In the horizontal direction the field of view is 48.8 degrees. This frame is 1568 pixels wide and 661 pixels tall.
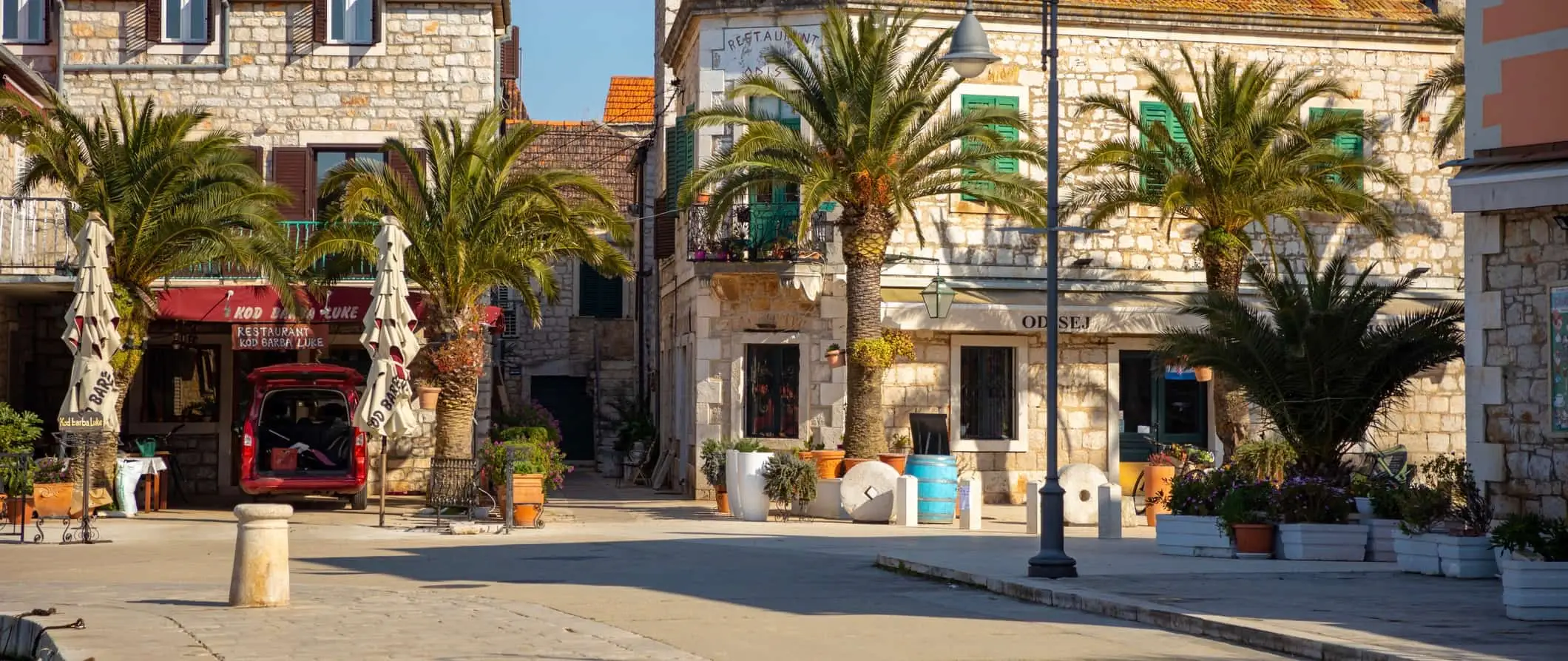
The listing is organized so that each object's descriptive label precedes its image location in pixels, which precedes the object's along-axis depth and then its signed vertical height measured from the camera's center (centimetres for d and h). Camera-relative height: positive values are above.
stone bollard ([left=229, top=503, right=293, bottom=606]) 1228 -122
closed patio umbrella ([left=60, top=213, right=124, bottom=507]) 2094 +74
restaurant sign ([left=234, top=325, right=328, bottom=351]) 2434 +77
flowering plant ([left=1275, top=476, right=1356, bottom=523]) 1666 -101
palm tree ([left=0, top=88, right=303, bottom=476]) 2286 +259
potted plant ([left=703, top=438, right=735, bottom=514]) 2536 -98
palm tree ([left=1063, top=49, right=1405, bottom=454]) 2461 +336
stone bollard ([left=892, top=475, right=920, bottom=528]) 2223 -139
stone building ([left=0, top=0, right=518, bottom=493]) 2670 +494
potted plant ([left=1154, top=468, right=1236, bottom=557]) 1714 -124
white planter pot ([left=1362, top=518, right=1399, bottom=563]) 1653 -136
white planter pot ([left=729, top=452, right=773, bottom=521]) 2356 -127
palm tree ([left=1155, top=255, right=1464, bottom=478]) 1703 +40
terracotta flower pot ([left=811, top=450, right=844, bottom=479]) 2477 -98
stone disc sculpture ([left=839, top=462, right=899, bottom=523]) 2319 -130
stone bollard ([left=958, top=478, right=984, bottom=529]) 2188 -146
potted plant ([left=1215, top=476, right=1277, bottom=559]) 1683 -120
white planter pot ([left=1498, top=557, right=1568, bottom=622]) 1162 -129
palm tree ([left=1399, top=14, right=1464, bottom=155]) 2675 +487
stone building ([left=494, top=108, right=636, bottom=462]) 4066 +133
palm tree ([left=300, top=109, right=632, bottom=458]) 2331 +225
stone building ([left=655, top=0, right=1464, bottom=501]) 2698 +189
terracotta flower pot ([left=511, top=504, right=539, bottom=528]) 2195 -156
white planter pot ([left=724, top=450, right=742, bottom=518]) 2372 -116
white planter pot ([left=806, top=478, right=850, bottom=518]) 2377 -148
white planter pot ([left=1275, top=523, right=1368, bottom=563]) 1653 -138
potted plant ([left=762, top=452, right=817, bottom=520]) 2339 -115
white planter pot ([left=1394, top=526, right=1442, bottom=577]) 1484 -135
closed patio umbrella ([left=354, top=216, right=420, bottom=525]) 2139 +60
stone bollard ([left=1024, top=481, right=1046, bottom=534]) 2059 -136
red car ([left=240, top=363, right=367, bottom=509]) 2339 -62
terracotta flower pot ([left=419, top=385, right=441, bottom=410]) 2525 -6
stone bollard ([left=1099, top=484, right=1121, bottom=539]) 2000 -134
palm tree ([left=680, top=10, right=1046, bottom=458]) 2353 +338
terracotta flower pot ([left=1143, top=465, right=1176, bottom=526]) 2348 -115
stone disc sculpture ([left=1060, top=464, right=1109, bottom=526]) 2236 -125
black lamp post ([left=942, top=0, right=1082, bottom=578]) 1455 +109
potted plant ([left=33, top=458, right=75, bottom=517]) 2192 -127
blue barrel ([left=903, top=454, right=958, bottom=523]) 2288 -123
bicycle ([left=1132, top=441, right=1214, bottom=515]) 2297 -86
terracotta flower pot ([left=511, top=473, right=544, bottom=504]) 2178 -121
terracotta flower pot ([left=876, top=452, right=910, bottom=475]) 2464 -92
